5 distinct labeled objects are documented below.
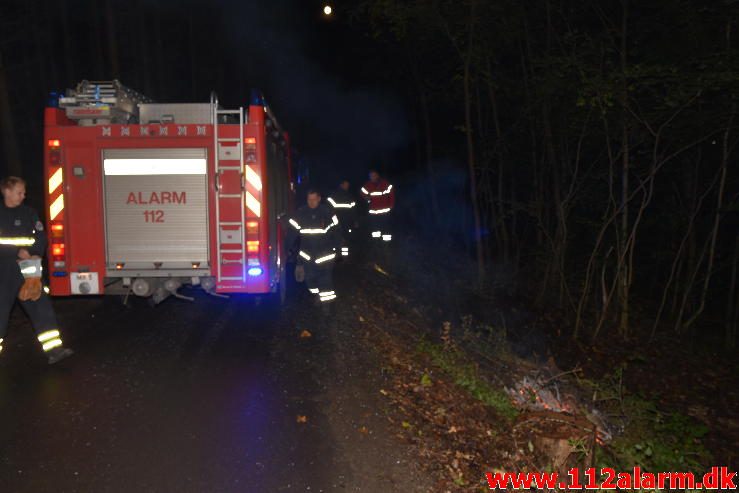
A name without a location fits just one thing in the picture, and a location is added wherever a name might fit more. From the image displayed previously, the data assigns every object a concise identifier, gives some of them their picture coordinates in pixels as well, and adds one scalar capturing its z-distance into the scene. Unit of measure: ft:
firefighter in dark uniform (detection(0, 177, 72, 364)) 18.81
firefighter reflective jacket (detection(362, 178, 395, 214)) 46.26
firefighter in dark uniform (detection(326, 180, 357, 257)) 41.88
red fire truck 22.89
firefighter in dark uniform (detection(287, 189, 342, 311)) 26.89
